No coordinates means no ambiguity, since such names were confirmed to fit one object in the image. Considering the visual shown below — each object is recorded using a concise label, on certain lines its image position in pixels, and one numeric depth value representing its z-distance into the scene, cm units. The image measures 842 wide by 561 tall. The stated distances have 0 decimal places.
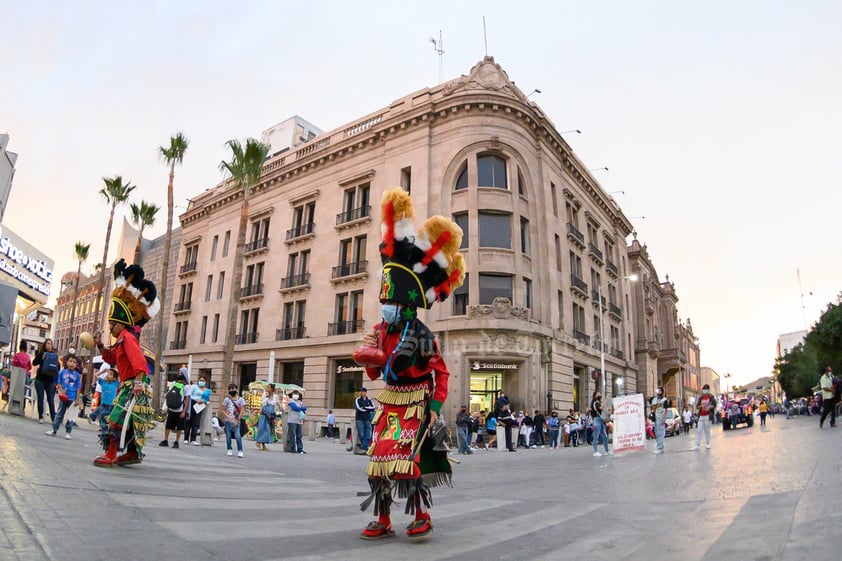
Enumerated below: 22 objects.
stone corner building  2694
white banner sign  1592
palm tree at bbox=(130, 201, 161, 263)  3675
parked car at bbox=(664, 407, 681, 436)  2570
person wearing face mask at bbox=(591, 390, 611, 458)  1537
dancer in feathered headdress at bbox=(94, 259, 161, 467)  680
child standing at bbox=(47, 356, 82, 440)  1045
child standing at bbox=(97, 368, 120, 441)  1101
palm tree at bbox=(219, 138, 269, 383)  2630
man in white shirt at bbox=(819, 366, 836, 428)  1725
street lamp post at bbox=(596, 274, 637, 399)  3140
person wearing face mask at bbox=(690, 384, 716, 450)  1466
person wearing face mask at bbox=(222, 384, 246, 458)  1252
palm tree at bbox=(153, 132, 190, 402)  3075
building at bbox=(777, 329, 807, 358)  10194
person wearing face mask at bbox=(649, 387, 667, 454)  1472
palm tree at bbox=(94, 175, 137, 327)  3678
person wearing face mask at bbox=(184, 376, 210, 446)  1432
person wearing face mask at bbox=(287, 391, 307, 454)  1548
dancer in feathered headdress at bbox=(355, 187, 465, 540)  439
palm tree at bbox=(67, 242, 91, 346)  5172
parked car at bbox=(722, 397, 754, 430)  2828
